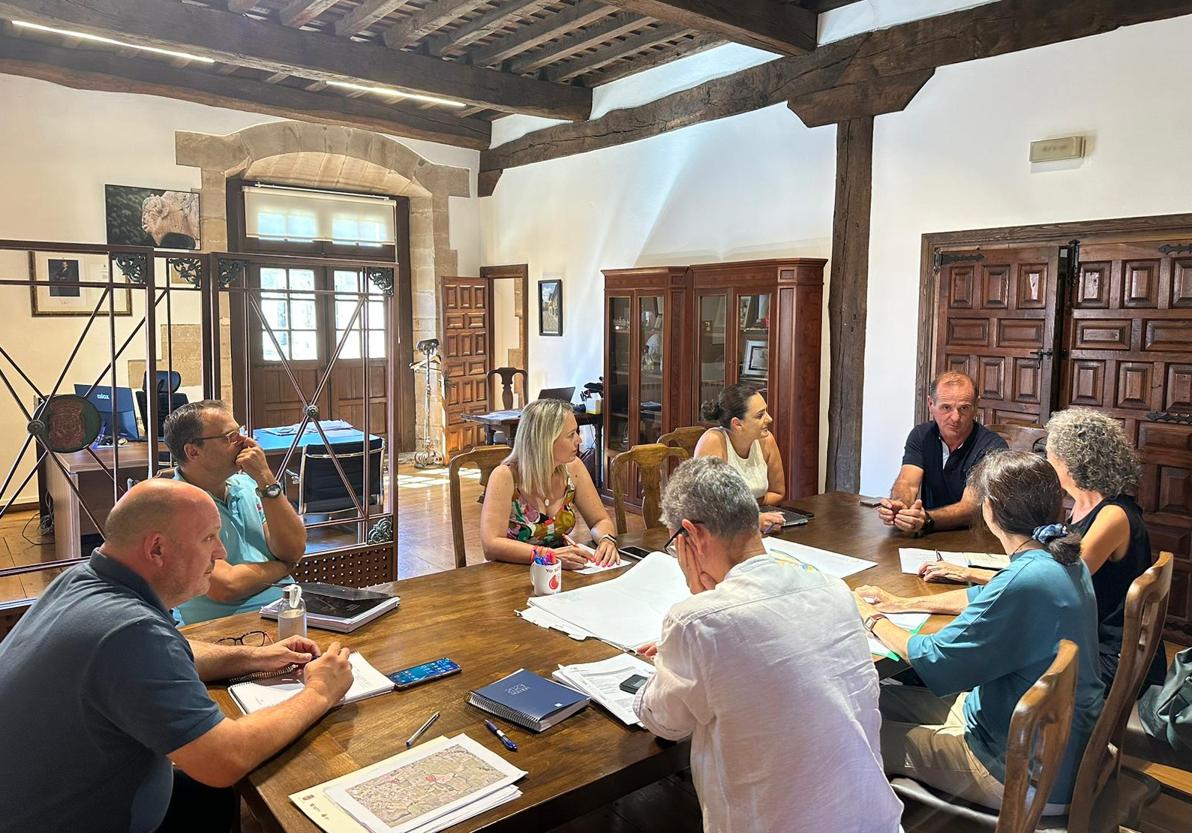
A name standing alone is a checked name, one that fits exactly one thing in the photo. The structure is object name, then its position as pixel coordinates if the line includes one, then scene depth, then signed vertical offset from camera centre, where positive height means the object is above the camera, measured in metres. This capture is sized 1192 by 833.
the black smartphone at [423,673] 1.76 -0.72
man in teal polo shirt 2.38 -0.53
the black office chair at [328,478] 5.28 -0.92
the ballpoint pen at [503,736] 1.51 -0.73
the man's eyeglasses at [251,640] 1.94 -0.71
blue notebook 1.59 -0.71
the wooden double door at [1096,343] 3.91 -0.02
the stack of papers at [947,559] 2.62 -0.70
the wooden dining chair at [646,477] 3.30 -0.55
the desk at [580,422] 7.01 -0.72
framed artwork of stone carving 6.61 +0.94
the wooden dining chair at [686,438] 3.86 -0.46
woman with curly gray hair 2.28 -0.48
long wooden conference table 1.39 -0.73
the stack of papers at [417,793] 1.30 -0.74
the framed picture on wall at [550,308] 7.86 +0.27
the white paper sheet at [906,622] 1.98 -0.72
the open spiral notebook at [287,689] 1.66 -0.72
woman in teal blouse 1.74 -0.65
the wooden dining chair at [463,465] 3.00 -0.48
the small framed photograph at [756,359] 5.62 -0.14
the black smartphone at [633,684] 1.73 -0.72
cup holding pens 2.28 -0.65
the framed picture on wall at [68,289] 6.34 +0.34
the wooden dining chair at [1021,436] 4.18 -0.49
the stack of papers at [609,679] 1.65 -0.72
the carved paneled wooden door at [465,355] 8.48 -0.20
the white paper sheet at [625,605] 2.04 -0.70
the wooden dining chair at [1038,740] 1.33 -0.66
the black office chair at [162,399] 5.16 -0.41
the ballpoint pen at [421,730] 1.53 -0.73
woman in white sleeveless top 3.48 -0.43
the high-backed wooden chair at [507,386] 8.30 -0.49
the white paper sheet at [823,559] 2.58 -0.70
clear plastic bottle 1.91 -0.65
